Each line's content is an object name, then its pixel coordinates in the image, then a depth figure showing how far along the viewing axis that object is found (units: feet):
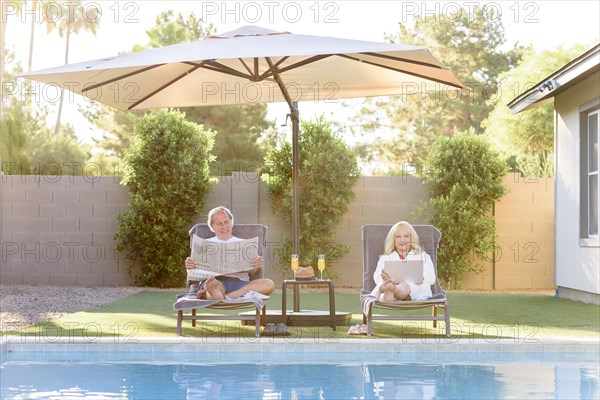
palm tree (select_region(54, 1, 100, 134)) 122.93
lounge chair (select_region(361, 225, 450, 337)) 23.48
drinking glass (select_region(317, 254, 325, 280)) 25.00
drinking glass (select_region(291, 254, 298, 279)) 24.71
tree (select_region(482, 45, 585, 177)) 69.72
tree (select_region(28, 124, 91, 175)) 90.33
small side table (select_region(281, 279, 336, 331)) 24.19
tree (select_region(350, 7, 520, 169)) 92.99
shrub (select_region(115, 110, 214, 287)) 42.16
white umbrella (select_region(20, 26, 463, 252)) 21.97
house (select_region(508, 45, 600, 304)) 34.35
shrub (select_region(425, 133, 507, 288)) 42.50
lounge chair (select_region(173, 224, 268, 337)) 23.44
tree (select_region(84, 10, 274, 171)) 89.25
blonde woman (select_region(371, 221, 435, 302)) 24.59
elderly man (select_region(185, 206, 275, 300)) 23.93
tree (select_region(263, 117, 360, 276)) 42.34
